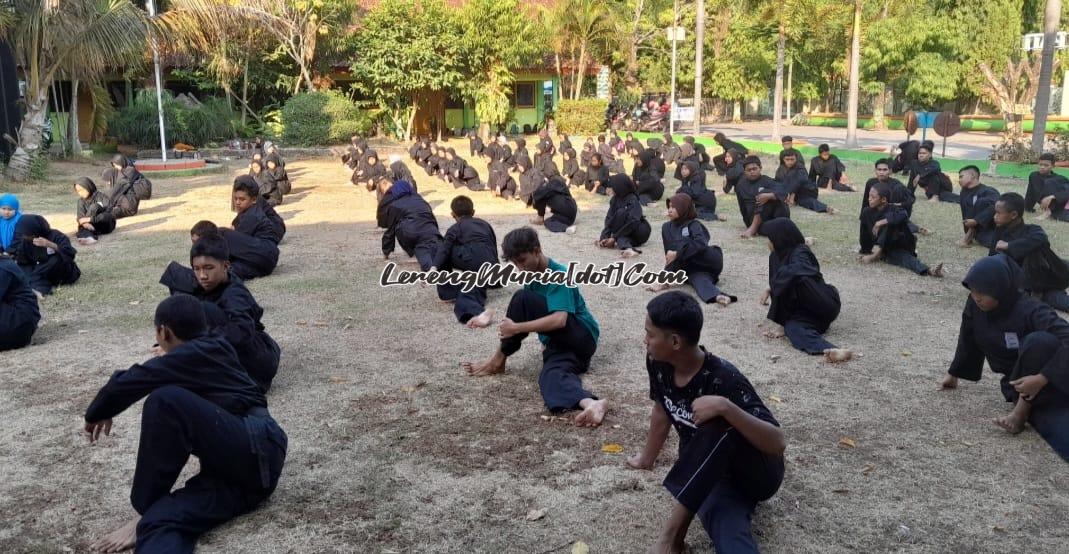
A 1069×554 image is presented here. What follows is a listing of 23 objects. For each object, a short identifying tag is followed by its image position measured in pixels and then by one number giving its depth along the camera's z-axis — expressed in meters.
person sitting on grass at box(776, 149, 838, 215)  12.96
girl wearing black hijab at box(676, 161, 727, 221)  12.34
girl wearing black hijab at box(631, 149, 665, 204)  14.05
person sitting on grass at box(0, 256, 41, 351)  6.12
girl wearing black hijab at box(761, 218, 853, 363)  6.15
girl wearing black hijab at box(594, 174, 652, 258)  9.95
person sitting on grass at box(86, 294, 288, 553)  3.27
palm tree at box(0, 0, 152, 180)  15.95
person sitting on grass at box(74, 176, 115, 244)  10.83
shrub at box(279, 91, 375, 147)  24.39
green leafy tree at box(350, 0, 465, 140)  26.38
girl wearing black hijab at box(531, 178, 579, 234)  11.41
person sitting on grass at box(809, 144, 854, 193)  14.82
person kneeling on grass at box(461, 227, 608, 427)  4.93
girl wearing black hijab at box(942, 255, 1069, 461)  4.25
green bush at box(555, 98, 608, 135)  30.70
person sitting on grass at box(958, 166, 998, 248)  9.50
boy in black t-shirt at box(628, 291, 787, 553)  3.13
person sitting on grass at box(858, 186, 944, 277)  8.77
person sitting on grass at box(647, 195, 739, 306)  7.85
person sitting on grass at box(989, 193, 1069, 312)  6.86
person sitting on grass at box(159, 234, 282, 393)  4.75
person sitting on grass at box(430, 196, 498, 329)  7.55
